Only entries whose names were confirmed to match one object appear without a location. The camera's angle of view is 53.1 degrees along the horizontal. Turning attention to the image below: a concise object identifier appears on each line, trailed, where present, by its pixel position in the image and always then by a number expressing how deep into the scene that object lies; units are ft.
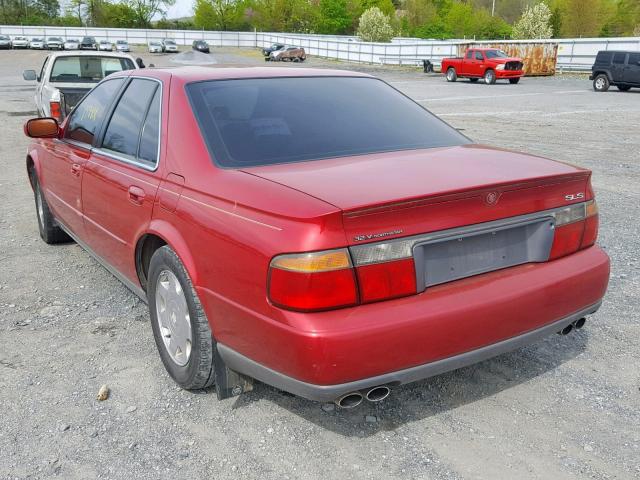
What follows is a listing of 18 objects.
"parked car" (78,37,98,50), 176.96
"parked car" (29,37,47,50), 214.48
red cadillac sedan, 8.06
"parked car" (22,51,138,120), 39.24
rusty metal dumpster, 121.90
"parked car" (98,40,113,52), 188.88
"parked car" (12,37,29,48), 211.20
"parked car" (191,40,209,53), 202.94
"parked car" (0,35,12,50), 208.03
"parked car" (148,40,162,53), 207.21
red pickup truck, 104.06
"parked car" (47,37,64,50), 209.25
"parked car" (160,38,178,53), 208.85
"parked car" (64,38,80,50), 195.83
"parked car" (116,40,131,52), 193.68
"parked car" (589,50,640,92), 84.17
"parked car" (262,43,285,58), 190.29
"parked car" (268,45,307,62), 176.14
